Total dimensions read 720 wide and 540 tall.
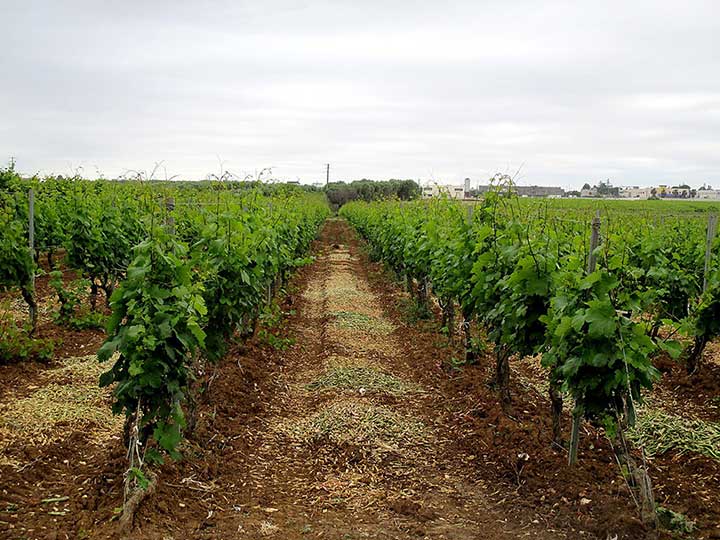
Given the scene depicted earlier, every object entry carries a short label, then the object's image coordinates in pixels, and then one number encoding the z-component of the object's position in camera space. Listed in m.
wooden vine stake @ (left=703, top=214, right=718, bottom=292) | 10.59
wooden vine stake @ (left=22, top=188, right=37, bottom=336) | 9.16
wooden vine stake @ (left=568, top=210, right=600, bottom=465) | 5.48
